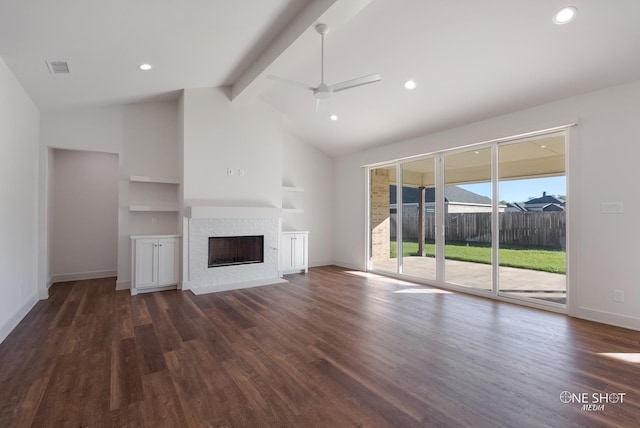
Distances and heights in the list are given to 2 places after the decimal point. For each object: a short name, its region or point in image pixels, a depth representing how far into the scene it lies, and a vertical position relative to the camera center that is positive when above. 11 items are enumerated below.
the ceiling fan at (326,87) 3.06 +1.39
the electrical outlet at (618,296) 3.45 -0.89
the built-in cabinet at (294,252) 6.37 -0.75
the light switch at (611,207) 3.46 +0.12
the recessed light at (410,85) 4.19 +1.86
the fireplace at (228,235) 5.06 -0.48
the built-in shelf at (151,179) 4.93 +0.62
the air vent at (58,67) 3.23 +1.64
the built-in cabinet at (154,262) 4.74 -0.74
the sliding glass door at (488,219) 4.13 -0.02
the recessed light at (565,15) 2.70 +1.85
